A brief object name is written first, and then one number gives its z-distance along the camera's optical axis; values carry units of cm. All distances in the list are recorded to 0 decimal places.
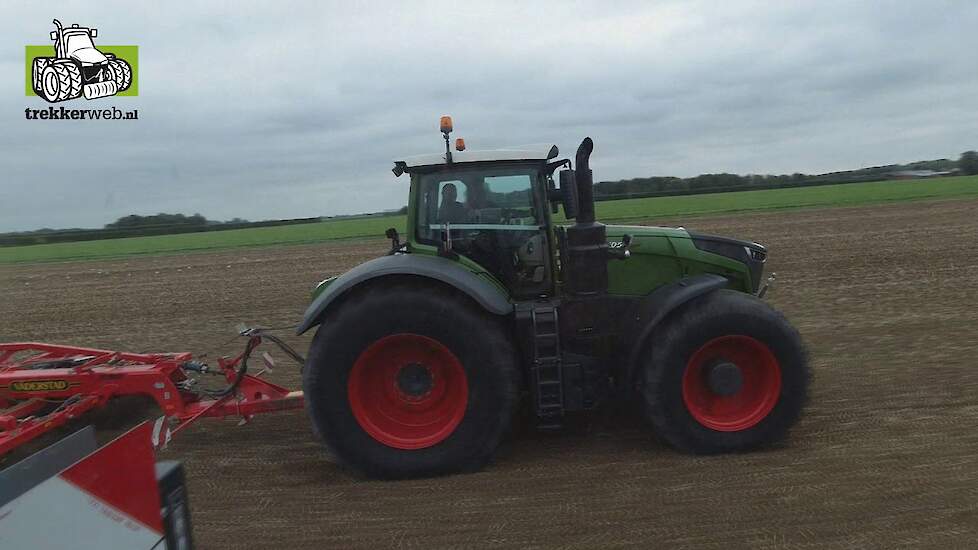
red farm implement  456
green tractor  427
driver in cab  462
